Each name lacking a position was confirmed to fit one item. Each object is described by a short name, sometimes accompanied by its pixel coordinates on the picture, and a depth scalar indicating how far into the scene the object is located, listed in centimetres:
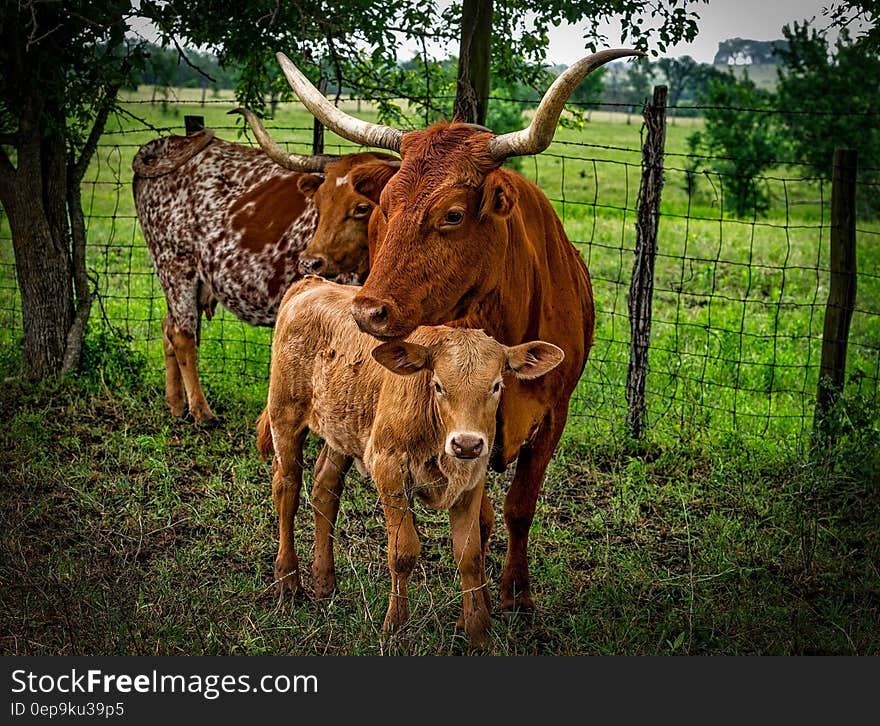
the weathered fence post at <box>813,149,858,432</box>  670
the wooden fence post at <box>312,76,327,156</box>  796
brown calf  387
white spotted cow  715
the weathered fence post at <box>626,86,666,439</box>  700
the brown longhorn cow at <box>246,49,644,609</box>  386
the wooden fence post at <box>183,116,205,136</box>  847
